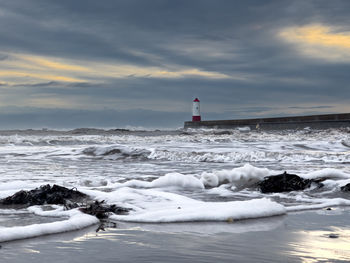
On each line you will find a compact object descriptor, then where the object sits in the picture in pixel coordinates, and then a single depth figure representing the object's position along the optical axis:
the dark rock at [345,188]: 4.87
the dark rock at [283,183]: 5.04
